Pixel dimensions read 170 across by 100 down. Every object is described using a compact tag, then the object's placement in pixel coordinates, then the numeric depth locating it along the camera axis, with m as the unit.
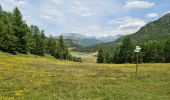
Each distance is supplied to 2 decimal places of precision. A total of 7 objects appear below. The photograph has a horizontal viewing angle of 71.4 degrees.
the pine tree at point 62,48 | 55.65
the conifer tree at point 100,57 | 56.95
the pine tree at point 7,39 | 33.58
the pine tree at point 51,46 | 55.44
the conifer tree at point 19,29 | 35.21
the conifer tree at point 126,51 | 46.00
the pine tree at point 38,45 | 46.36
